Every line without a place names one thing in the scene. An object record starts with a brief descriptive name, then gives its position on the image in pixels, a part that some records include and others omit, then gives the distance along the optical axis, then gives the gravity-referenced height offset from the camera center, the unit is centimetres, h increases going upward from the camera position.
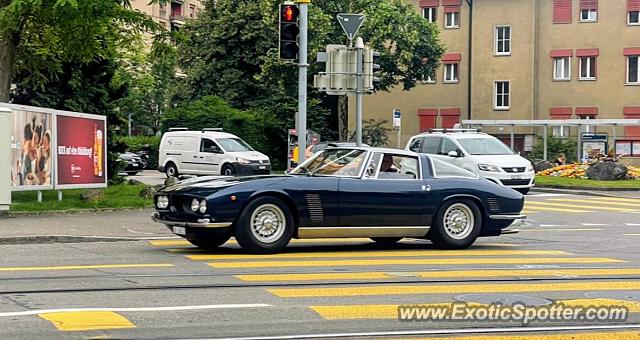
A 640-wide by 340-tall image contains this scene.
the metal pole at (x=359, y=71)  2155 +151
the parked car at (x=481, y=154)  2800 -27
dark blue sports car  1322 -81
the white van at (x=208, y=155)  3862 -51
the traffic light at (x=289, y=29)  1967 +217
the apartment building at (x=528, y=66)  5741 +455
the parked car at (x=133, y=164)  4862 -107
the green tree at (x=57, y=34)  2100 +244
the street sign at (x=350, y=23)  2162 +253
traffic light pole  2031 +123
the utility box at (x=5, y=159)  1888 -35
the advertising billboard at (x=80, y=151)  2180 -22
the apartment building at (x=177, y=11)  8550 +1112
